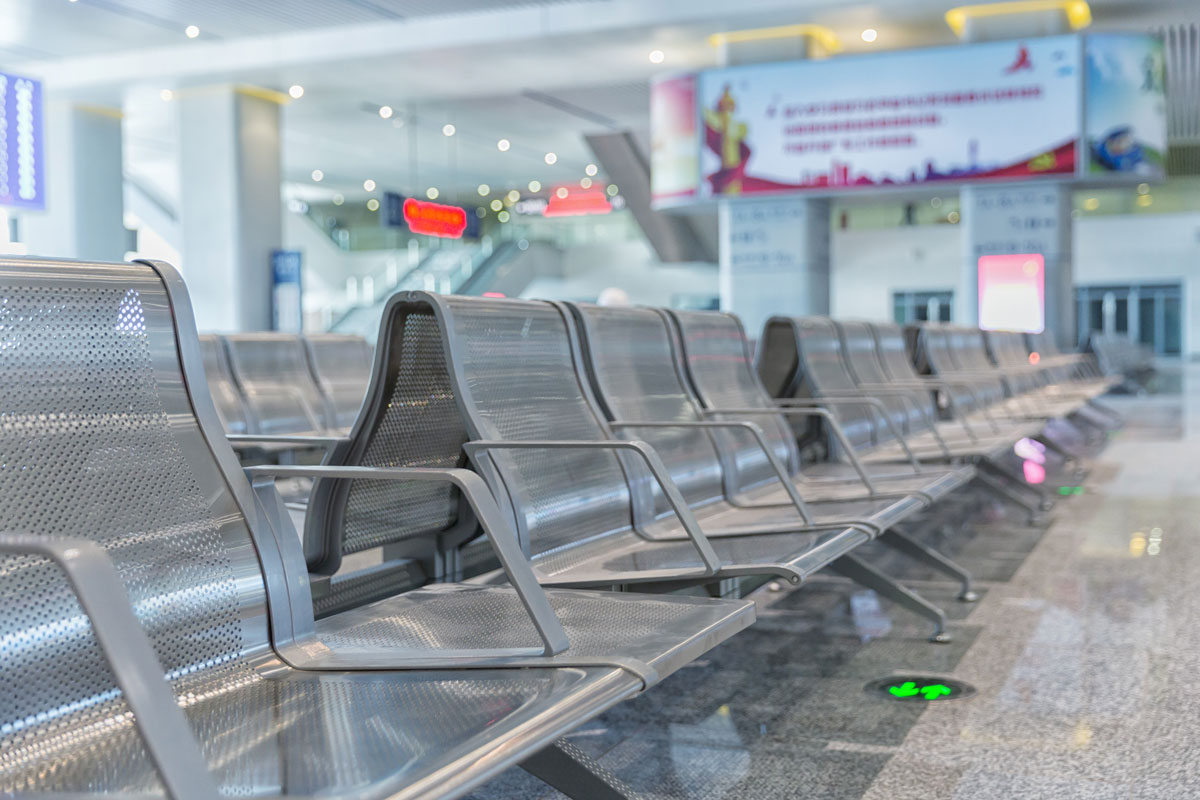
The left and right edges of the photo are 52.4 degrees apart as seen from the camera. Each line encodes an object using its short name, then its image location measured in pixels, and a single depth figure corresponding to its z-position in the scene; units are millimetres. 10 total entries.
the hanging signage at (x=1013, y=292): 13984
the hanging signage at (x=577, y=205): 25062
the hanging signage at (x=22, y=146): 12703
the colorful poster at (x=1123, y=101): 13070
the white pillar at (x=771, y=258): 14867
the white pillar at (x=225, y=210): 14930
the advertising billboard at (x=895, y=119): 13266
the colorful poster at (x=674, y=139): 14617
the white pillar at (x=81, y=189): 15656
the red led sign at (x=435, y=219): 18438
